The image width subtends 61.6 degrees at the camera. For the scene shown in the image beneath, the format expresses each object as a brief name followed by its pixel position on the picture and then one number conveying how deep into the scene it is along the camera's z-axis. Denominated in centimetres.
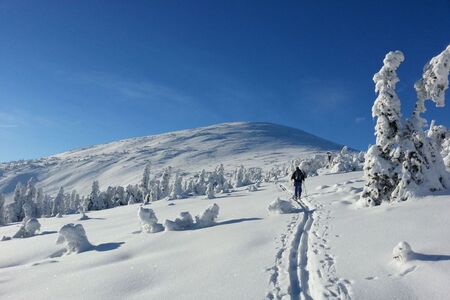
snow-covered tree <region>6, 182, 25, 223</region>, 9294
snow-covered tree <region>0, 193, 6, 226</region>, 7894
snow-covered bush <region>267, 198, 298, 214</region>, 1956
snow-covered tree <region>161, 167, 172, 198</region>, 9372
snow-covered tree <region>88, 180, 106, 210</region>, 9331
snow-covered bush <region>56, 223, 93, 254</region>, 1611
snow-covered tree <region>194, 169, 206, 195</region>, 9029
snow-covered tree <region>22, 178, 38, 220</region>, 9634
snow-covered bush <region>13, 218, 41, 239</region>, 2611
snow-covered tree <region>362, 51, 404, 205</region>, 1861
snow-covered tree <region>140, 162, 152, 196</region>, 9174
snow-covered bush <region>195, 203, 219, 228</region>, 1873
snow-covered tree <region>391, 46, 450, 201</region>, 1781
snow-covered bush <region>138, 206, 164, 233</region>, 1800
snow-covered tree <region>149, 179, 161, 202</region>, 8940
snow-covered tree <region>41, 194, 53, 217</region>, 10150
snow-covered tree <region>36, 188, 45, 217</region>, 9781
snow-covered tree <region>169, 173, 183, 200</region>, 7609
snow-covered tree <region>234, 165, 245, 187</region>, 9066
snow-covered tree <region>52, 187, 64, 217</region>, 10165
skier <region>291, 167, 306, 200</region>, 2581
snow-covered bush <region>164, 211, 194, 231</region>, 1784
